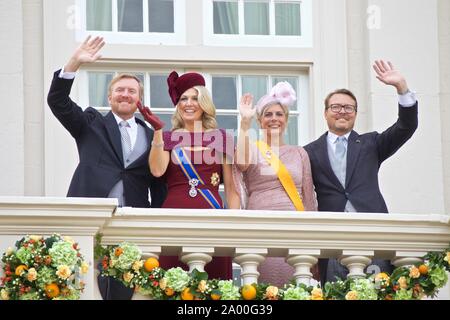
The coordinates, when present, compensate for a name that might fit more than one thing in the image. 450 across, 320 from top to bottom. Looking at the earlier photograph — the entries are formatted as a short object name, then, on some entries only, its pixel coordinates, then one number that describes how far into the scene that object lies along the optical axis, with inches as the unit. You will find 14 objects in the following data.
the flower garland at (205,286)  505.0
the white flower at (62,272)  491.2
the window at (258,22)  679.7
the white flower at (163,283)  504.4
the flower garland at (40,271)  491.2
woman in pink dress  550.3
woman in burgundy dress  546.3
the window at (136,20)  672.4
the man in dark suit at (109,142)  547.5
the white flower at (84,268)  496.4
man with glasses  554.6
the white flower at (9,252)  494.3
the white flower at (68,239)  497.4
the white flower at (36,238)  496.1
